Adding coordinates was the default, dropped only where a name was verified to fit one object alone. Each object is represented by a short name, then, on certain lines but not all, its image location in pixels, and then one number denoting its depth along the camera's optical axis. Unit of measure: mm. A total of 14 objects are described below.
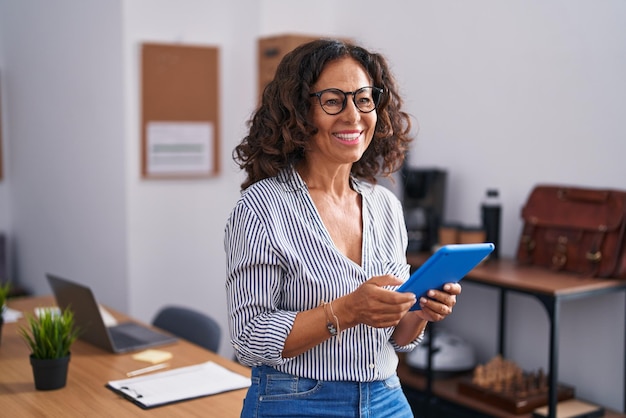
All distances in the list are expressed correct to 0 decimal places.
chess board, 3404
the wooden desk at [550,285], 3061
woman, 1652
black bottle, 3771
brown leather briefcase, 3273
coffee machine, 4027
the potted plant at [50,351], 2252
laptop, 2629
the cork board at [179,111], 4438
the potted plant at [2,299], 2754
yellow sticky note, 2594
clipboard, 2195
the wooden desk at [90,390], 2119
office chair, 2994
